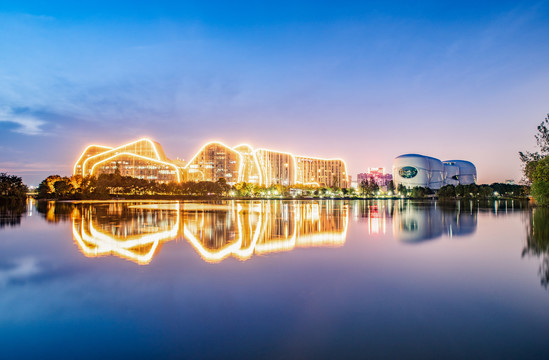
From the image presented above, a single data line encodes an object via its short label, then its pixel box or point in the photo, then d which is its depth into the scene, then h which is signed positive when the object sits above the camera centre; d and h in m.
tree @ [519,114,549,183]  35.66 +3.68
